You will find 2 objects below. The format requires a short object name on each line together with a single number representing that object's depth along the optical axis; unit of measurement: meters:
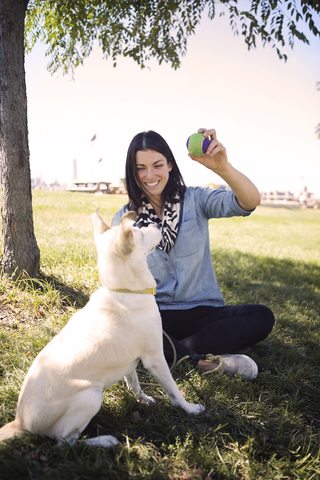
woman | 2.80
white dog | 1.68
